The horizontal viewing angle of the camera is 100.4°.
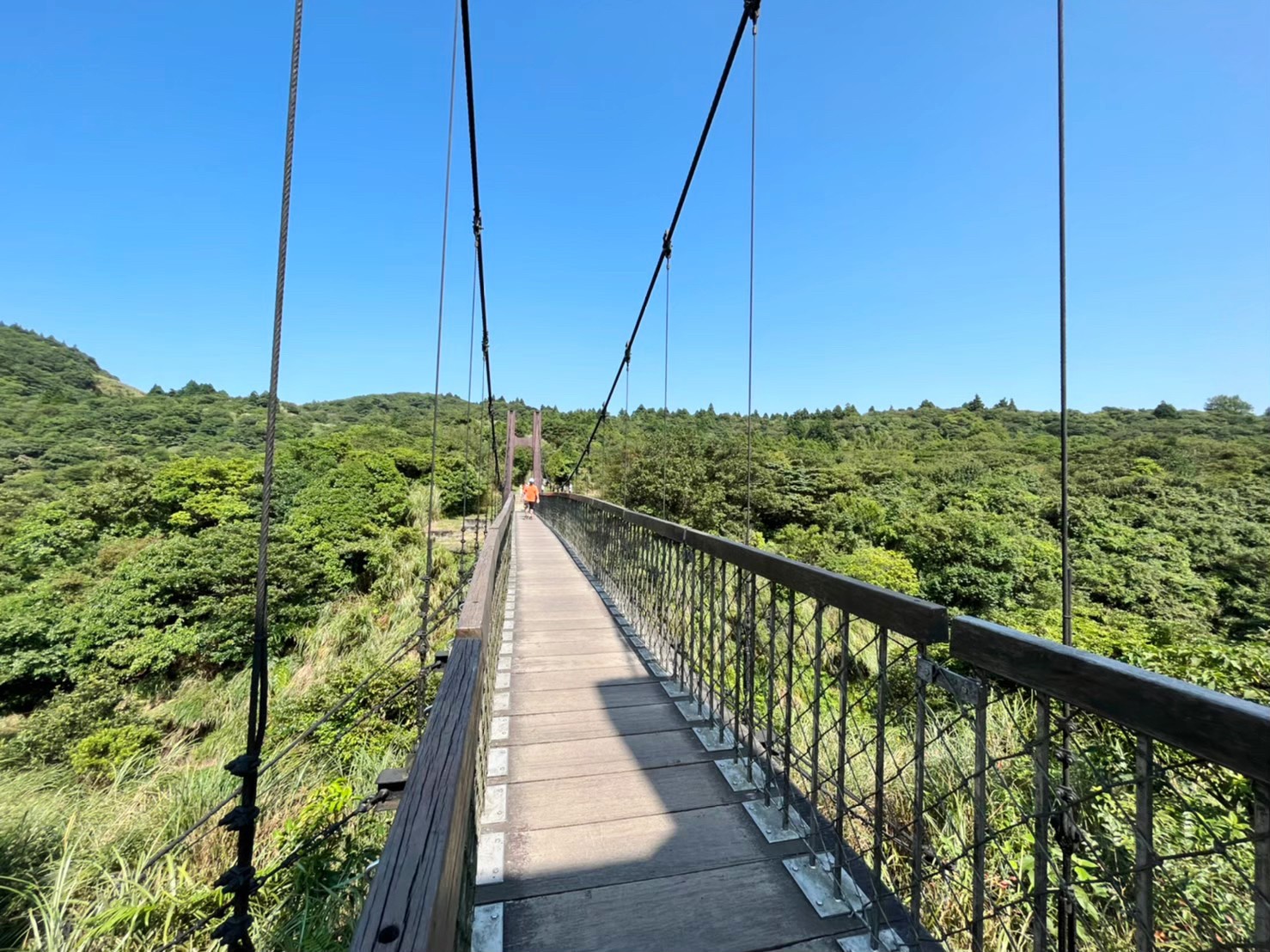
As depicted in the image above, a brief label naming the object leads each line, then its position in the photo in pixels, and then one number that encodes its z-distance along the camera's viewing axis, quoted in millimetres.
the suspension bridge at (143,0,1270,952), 675
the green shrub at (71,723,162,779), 7523
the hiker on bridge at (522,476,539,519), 17969
